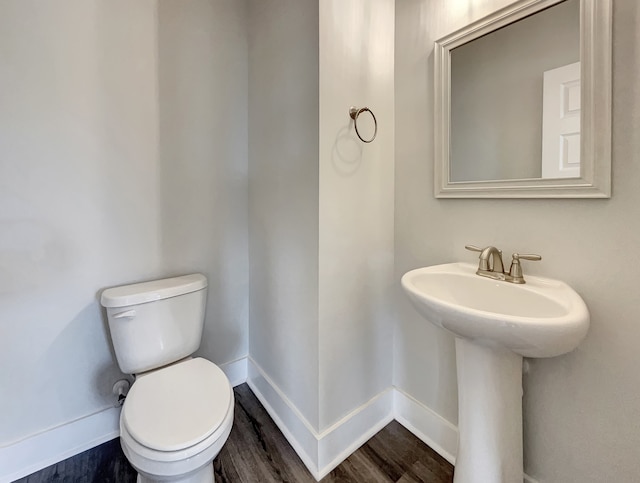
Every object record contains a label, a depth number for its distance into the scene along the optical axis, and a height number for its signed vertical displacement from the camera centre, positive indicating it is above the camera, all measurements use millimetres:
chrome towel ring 1274 +527
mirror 909 +476
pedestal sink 836 -399
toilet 927 -587
